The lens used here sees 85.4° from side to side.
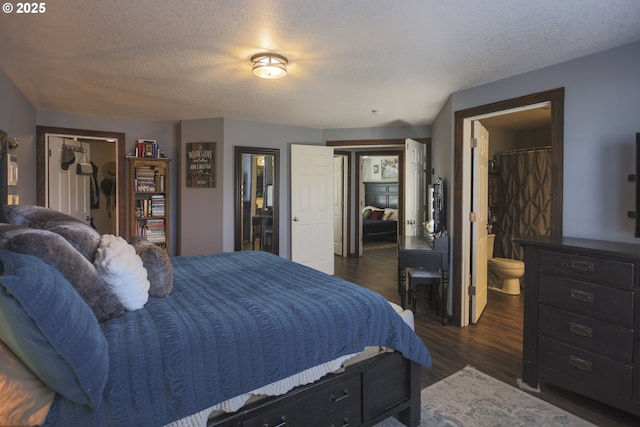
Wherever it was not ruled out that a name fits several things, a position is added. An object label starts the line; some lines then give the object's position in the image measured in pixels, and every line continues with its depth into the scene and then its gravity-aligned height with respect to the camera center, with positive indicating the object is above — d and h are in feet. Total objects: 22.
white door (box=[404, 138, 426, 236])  14.47 +0.83
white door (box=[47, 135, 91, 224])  14.15 +0.94
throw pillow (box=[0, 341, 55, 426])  3.34 -1.90
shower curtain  14.94 +0.47
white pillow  4.87 -0.98
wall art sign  15.26 +1.83
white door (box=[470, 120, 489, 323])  11.23 -0.47
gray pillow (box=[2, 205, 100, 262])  5.11 -0.31
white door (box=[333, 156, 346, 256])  22.97 +0.10
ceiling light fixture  8.24 +3.42
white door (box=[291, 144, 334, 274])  16.69 -0.03
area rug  6.48 -4.02
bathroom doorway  11.05 -0.49
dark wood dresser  6.27 -2.22
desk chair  11.84 -2.49
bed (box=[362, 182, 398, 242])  27.58 -0.55
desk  11.43 -1.76
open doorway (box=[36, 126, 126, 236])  13.55 +1.84
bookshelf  15.16 +0.23
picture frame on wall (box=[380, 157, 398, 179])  30.58 +3.44
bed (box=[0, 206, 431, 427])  3.53 -1.83
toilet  14.26 -2.89
